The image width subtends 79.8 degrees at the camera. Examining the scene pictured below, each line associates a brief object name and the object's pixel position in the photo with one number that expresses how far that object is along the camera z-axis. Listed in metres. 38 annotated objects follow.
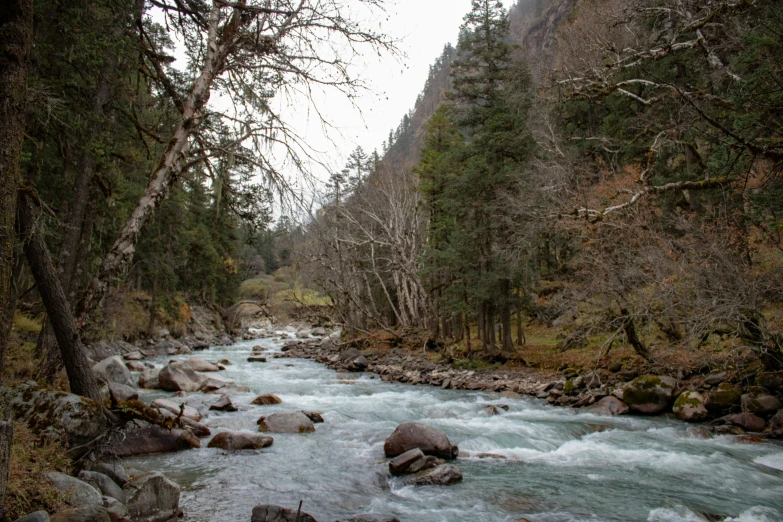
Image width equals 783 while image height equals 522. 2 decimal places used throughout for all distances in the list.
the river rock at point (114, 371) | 12.35
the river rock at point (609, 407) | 10.94
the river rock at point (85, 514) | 3.91
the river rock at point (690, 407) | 9.86
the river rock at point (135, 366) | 16.39
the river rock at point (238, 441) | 8.12
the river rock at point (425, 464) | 6.93
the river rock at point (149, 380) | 13.62
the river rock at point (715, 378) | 10.49
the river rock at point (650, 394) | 10.71
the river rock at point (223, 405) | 10.84
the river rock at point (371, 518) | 5.15
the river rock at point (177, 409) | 9.69
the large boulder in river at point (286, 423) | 9.34
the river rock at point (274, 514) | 4.94
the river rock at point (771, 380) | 9.23
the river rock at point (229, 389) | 13.41
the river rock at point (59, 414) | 5.36
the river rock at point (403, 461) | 6.90
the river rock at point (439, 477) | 6.54
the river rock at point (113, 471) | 5.58
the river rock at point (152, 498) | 5.01
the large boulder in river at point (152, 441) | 7.34
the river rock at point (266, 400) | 11.98
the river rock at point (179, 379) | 13.53
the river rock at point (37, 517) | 3.51
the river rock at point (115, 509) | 4.50
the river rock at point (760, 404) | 9.01
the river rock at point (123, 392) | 10.46
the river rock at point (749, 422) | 8.80
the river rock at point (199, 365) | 16.15
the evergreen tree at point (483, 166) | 17.41
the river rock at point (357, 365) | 19.56
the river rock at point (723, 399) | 9.63
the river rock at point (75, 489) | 4.33
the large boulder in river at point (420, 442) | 7.67
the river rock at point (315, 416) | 10.32
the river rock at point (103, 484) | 5.08
